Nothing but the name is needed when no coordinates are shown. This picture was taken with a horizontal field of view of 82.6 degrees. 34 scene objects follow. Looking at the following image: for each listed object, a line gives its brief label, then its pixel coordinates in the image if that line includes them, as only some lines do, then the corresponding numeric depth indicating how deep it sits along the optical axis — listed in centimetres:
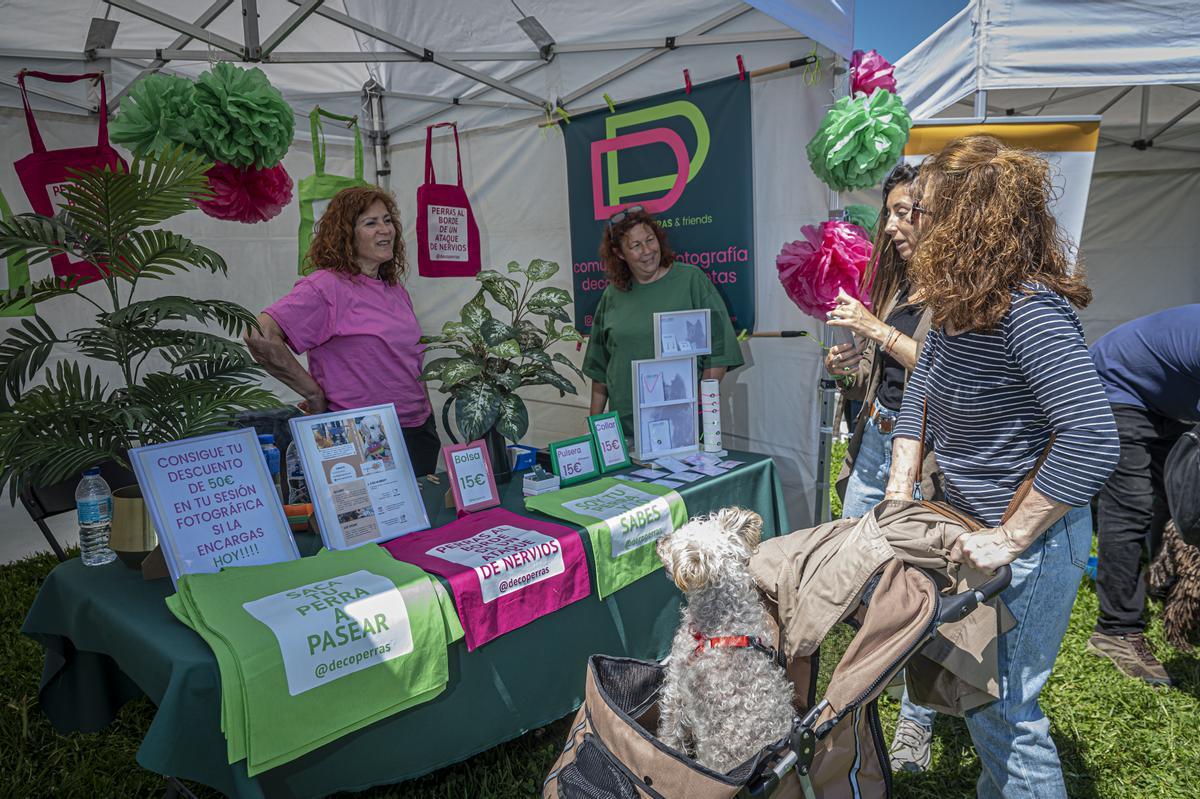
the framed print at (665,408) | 252
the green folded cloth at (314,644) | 127
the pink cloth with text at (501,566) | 162
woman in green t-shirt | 279
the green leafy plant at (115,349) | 145
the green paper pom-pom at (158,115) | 182
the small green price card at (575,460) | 226
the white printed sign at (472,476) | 199
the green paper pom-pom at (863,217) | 251
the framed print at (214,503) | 148
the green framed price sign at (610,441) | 240
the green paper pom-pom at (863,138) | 217
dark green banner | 296
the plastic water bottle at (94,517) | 159
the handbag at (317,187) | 372
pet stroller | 113
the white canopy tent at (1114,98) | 274
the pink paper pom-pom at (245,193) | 210
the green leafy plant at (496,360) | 206
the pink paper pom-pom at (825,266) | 221
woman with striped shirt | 118
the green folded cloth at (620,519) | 194
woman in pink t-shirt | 234
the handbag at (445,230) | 394
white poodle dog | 127
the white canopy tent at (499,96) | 284
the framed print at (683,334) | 259
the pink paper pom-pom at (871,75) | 234
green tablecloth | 125
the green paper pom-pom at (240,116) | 187
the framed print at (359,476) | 170
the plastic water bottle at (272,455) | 194
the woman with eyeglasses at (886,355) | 192
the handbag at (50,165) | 276
